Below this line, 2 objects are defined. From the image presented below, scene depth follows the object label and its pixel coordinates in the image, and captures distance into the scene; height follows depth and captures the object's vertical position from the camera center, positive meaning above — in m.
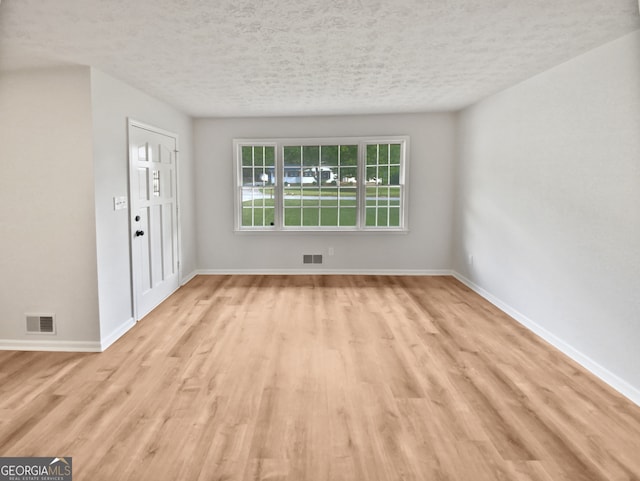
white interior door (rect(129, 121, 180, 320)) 3.99 -0.15
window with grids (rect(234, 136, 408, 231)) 6.01 +0.28
